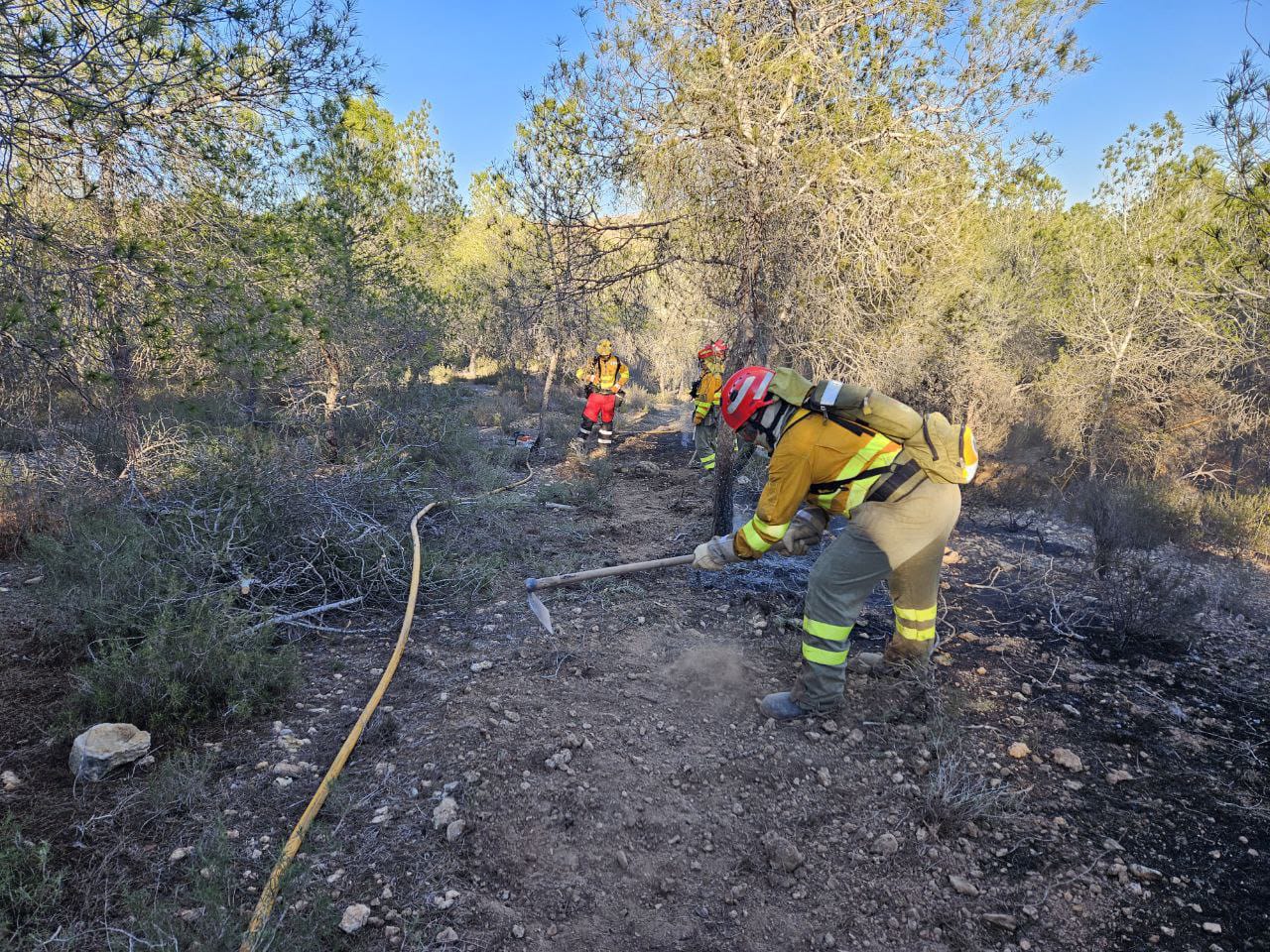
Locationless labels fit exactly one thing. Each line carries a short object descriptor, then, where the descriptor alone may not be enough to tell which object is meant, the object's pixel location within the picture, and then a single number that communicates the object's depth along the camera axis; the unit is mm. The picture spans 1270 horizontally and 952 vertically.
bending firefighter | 3234
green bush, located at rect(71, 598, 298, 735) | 2922
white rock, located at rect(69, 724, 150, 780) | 2600
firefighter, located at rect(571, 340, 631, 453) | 10570
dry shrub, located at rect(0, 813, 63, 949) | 1885
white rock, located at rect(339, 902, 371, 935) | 2082
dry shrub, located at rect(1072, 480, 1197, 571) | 5695
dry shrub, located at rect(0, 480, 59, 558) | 4773
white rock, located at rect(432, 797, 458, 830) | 2564
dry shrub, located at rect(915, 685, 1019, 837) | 2646
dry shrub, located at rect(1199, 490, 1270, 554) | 6812
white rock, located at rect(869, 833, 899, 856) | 2523
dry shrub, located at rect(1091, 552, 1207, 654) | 4352
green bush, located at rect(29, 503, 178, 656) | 3418
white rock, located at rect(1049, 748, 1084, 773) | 3031
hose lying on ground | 1925
